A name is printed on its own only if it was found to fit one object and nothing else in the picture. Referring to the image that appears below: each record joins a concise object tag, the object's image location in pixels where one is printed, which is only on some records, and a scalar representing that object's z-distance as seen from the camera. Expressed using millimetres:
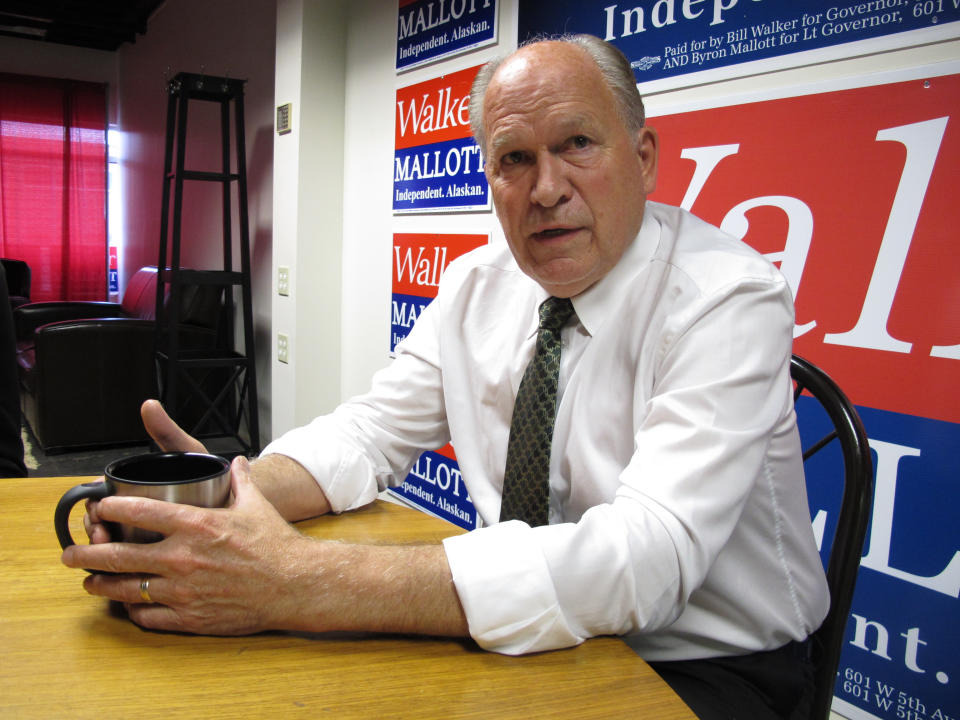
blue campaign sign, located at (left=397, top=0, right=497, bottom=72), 2533
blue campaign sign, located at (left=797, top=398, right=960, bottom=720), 1355
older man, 674
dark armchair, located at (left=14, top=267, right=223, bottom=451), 3963
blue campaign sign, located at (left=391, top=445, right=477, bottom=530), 2689
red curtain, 7176
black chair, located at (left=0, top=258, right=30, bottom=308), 6621
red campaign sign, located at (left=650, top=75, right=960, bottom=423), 1355
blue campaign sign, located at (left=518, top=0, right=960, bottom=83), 1425
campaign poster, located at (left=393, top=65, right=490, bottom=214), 2604
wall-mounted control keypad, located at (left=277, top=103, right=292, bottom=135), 3527
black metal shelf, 3768
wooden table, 553
